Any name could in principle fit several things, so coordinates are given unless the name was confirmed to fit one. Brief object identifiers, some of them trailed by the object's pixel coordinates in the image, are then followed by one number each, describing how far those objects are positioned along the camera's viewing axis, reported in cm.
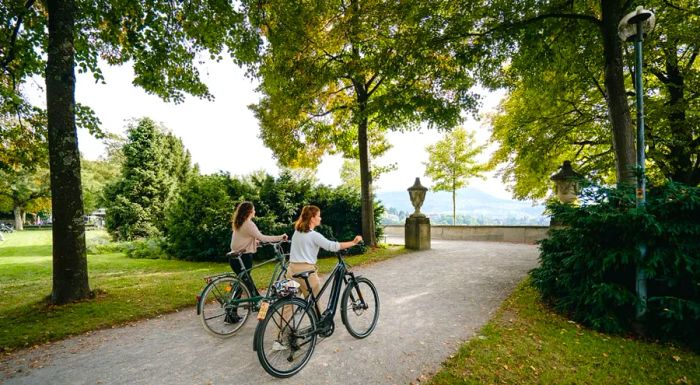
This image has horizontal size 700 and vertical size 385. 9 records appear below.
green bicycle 453
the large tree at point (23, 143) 848
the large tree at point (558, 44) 731
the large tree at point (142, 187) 2216
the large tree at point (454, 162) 2762
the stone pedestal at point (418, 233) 1370
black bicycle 346
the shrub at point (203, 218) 1176
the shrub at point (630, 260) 451
